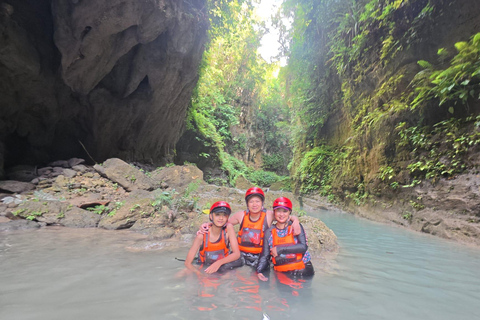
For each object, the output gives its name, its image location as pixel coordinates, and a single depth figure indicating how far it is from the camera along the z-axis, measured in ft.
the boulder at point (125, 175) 25.05
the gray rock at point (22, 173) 23.90
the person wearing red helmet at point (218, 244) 9.91
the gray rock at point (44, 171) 25.41
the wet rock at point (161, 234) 15.09
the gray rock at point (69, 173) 25.04
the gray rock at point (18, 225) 14.74
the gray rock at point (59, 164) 27.80
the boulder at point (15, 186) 20.86
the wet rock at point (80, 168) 26.45
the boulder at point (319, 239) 13.49
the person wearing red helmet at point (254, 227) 10.65
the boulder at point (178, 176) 29.32
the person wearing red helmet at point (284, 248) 9.47
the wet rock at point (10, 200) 18.20
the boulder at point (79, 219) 17.37
